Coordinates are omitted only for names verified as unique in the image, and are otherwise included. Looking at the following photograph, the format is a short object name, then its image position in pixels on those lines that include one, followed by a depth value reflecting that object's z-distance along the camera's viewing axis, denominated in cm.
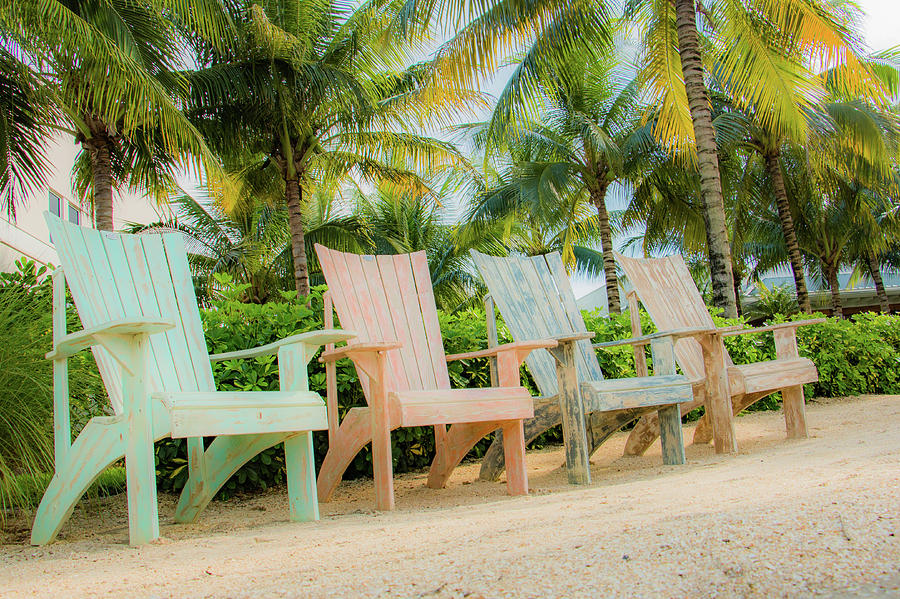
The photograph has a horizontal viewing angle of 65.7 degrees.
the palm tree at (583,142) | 1402
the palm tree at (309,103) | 1098
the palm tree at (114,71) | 649
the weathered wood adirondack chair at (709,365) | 431
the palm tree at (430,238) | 2039
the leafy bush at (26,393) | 296
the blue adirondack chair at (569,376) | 360
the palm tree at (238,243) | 1769
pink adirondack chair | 318
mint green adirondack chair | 245
